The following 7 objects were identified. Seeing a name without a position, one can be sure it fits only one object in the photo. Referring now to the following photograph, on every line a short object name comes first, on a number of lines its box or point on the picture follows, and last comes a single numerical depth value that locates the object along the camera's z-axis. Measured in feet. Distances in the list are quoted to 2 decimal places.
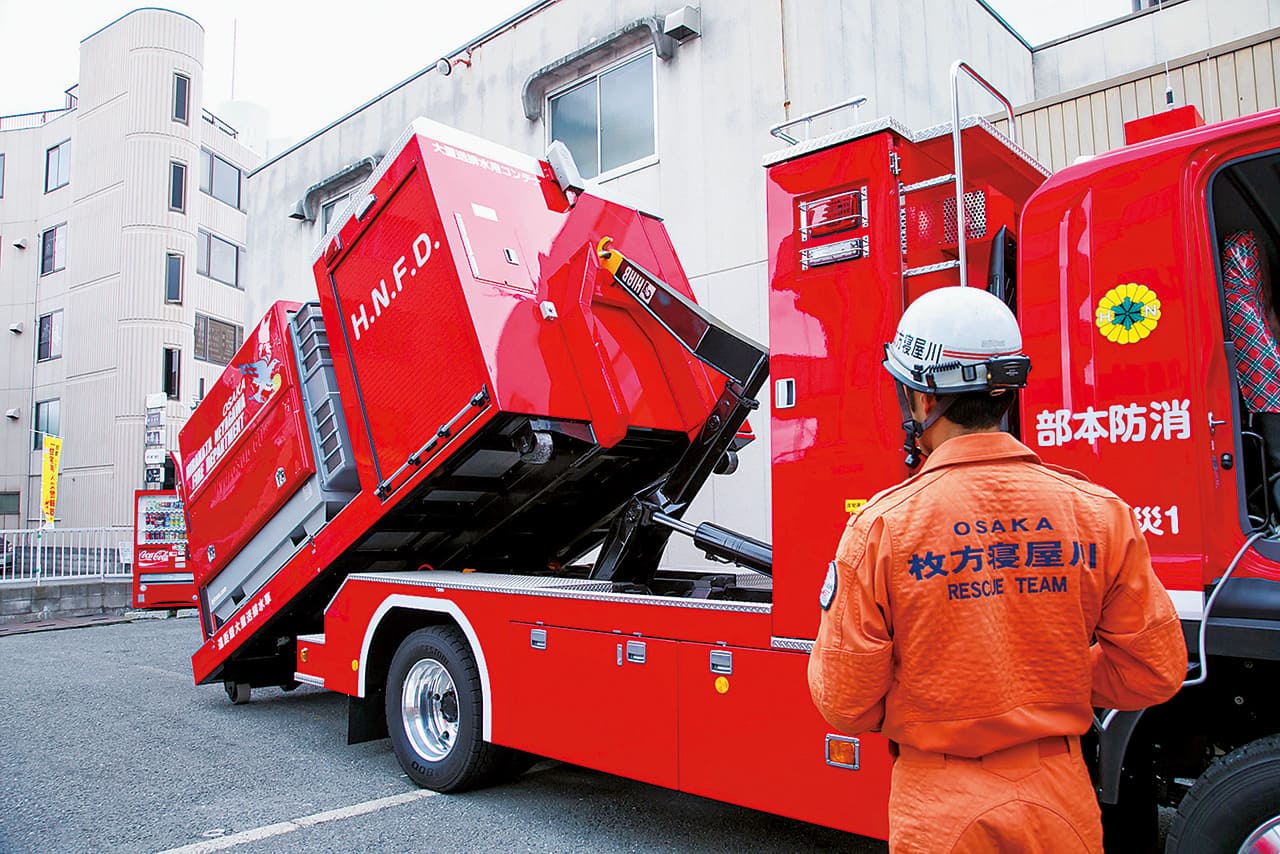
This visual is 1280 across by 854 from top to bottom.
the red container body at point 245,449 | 20.56
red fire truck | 9.35
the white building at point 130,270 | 87.71
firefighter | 6.06
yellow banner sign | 66.90
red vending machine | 40.06
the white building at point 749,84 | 27.58
